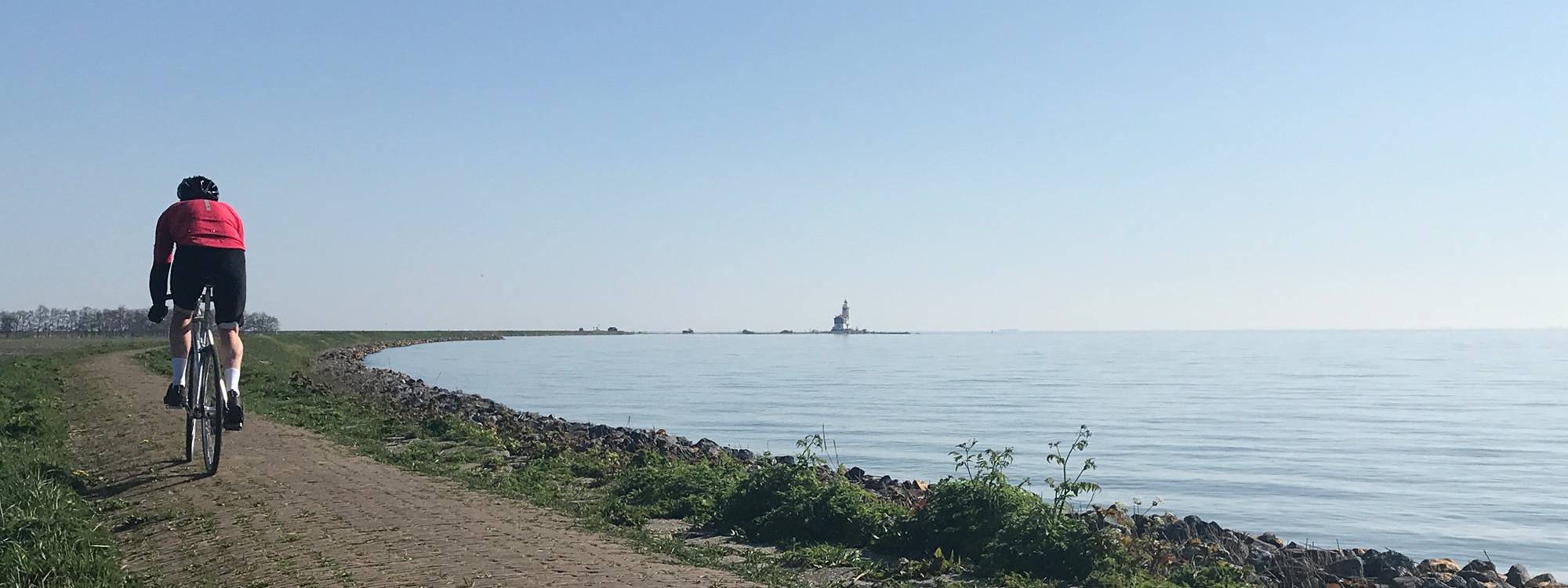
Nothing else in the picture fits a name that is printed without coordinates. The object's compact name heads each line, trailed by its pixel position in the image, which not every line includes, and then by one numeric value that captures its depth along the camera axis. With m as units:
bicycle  9.18
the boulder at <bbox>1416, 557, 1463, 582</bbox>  11.80
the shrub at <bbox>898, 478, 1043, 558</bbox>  8.57
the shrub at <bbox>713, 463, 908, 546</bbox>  9.04
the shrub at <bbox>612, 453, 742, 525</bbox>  9.92
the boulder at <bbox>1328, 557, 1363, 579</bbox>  10.59
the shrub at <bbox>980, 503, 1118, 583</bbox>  7.98
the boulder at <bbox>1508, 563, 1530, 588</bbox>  11.52
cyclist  8.42
